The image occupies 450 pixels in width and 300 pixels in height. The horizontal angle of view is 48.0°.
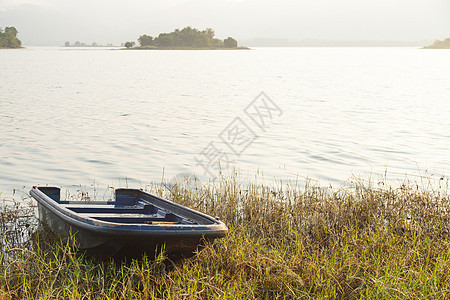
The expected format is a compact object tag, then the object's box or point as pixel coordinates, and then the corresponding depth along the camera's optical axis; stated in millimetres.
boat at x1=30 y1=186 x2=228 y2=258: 5773
